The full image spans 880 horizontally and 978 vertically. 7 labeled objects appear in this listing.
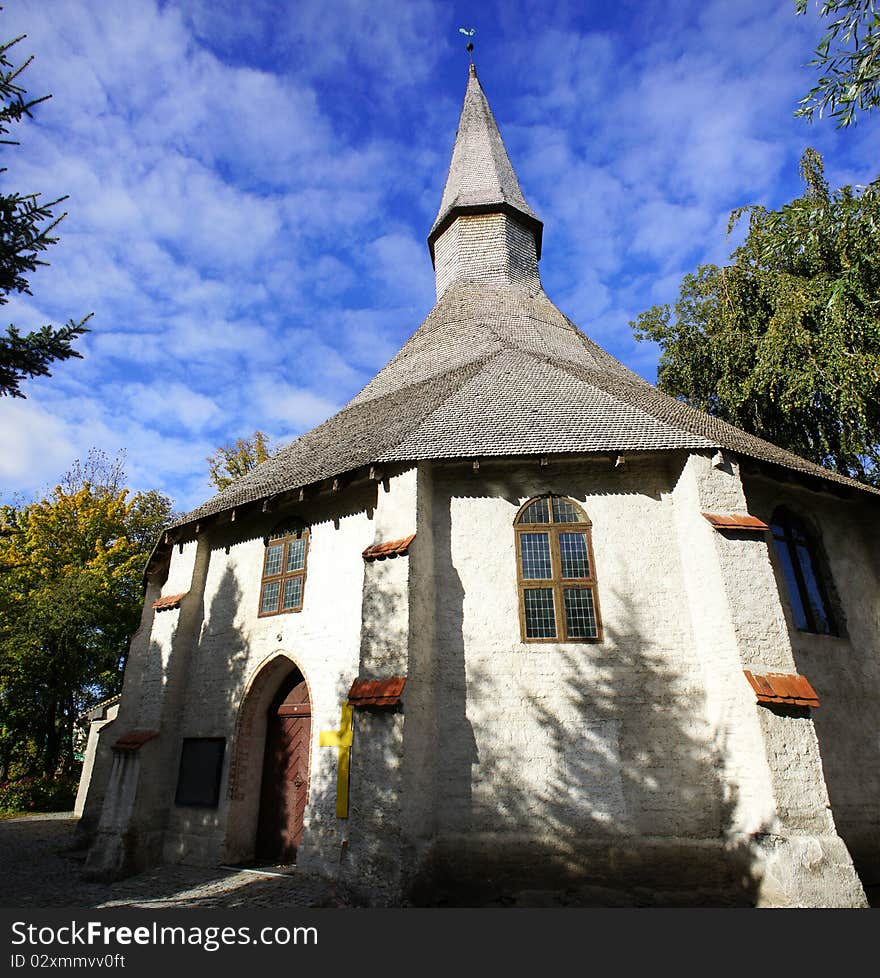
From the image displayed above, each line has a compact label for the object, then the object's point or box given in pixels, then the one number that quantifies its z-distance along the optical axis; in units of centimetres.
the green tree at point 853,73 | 772
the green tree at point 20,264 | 689
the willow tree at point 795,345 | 1384
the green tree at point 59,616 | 2122
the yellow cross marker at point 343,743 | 841
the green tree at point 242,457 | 2625
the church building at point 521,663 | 734
